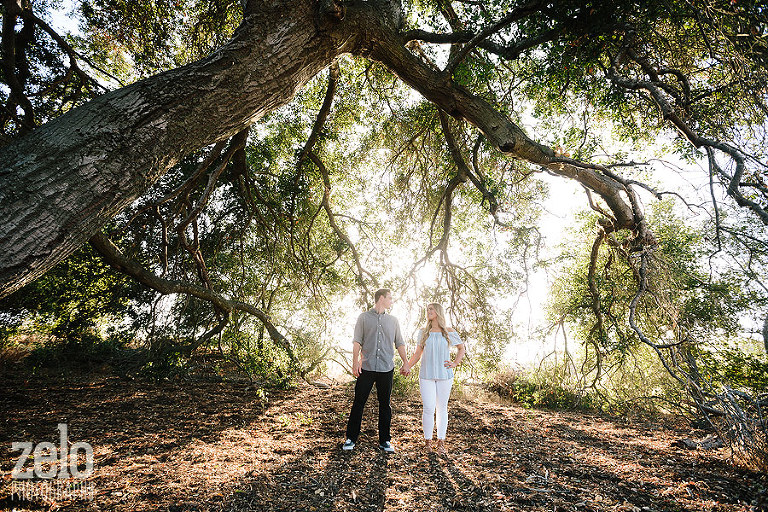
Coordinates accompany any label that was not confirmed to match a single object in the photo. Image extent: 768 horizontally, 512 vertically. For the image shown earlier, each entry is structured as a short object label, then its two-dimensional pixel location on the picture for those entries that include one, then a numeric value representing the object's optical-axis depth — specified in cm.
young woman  381
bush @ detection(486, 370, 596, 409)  671
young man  381
